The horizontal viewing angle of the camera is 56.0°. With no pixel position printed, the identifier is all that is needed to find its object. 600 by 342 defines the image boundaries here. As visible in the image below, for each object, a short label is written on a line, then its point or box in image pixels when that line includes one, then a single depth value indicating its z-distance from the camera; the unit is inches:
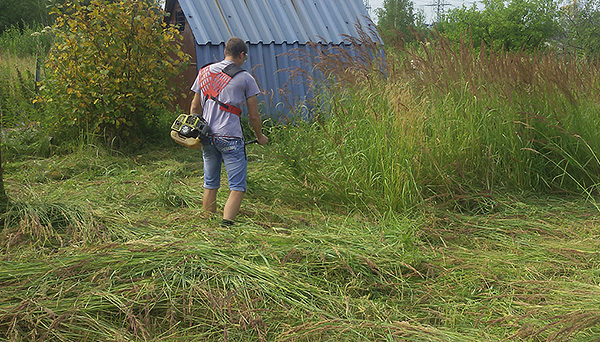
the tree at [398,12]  2109.1
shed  386.9
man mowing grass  185.2
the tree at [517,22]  927.0
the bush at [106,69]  301.4
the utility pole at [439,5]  2581.2
